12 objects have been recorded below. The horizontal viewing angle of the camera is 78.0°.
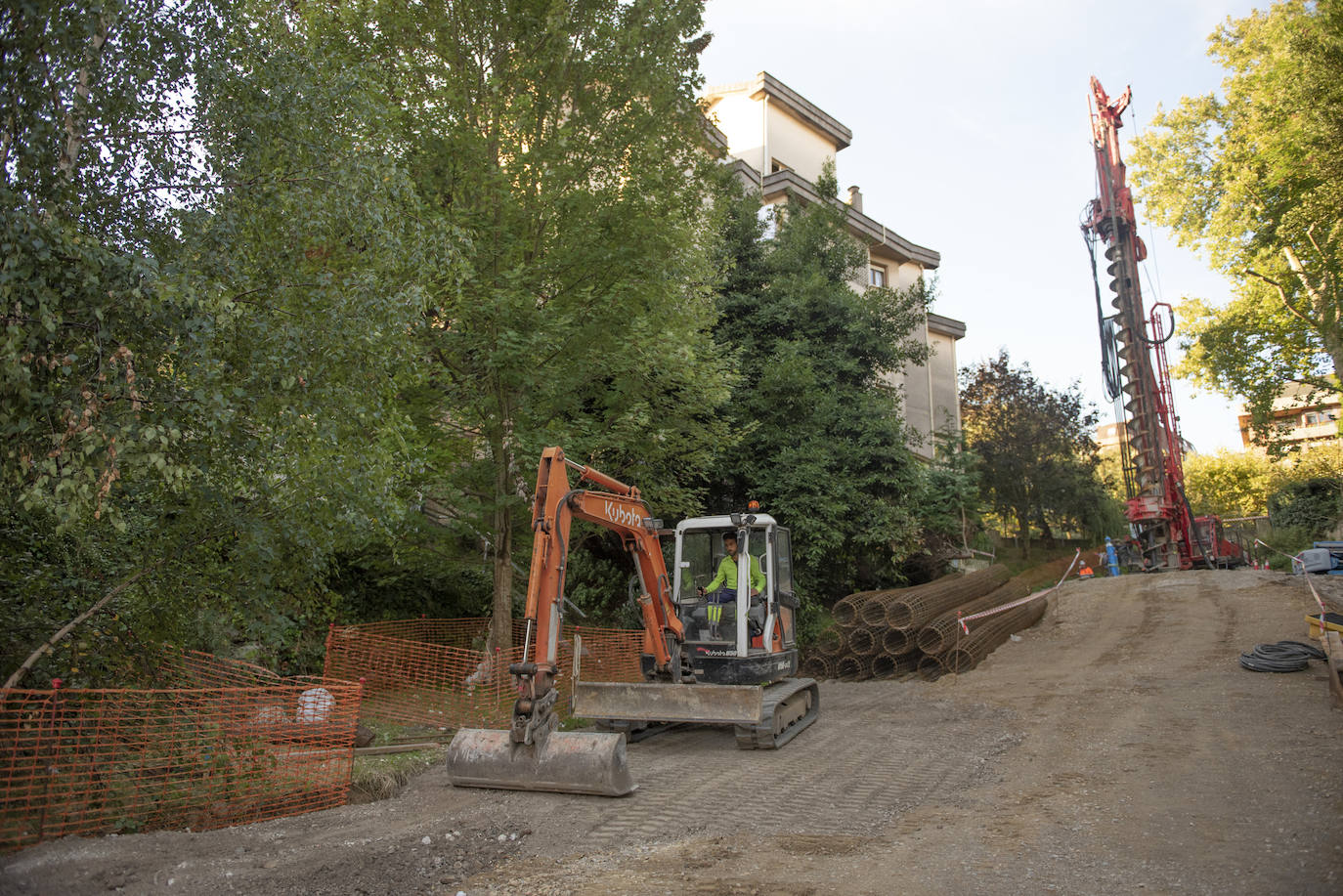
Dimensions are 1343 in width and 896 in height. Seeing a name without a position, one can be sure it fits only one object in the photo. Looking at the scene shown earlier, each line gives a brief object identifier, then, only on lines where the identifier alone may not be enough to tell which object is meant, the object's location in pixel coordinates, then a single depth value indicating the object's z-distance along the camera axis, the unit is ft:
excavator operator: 33.58
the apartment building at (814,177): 92.07
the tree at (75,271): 15.35
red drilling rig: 77.00
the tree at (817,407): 58.75
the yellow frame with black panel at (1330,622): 36.67
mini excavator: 22.93
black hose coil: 38.04
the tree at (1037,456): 99.91
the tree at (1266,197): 64.08
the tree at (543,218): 36.76
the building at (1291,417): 86.50
